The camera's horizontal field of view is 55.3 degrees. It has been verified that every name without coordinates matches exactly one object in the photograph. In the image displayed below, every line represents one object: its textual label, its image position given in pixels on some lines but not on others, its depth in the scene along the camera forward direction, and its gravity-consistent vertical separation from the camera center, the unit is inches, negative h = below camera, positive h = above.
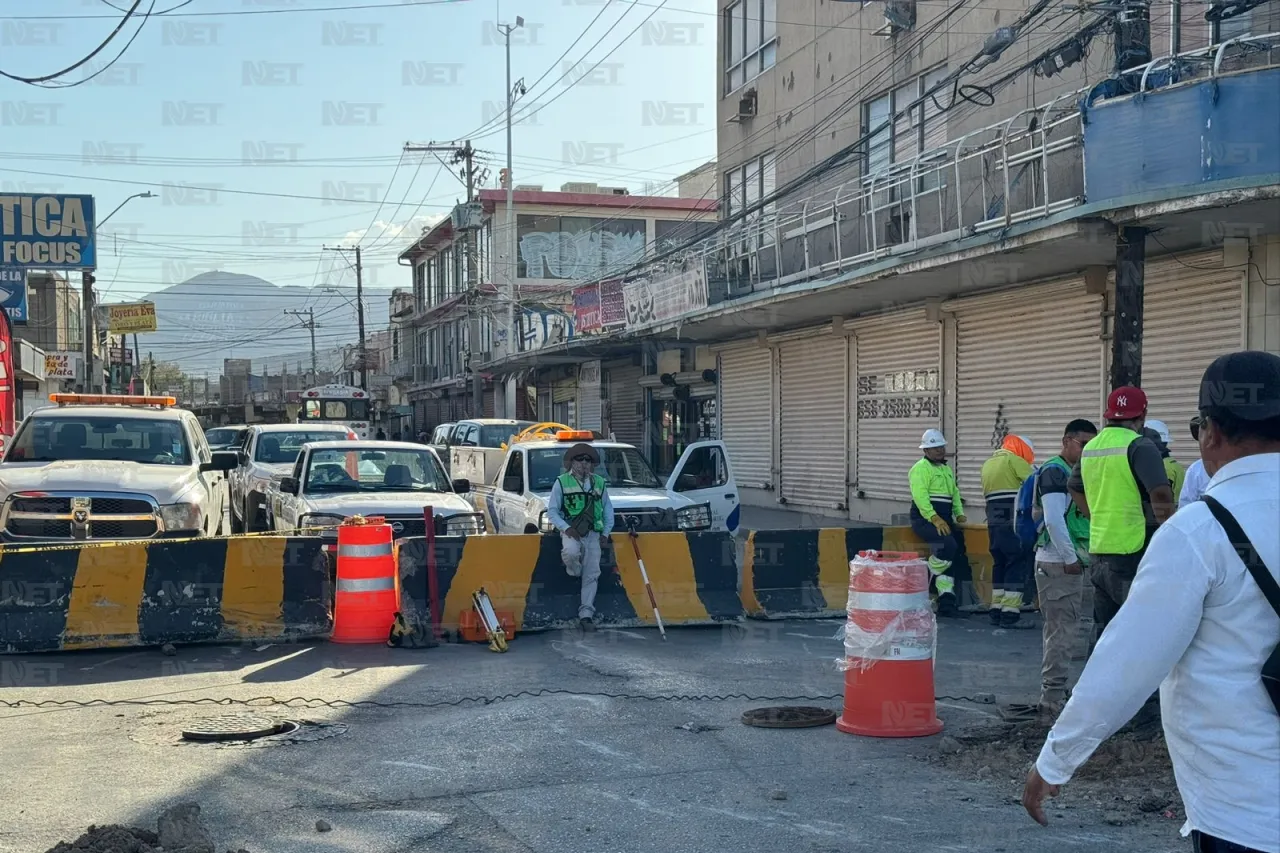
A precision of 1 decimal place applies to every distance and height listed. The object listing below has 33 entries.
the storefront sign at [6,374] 689.0 +24.0
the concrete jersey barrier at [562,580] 435.2 -62.5
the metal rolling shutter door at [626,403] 1294.3 +9.3
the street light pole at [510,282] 1499.8 +189.0
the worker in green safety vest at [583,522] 446.3 -40.6
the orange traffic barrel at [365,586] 414.3 -58.8
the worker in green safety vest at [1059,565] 297.6 -40.1
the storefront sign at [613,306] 1055.0 +92.2
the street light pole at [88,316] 1433.3 +120.4
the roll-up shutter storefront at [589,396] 1409.9 +18.4
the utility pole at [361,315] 2522.1 +213.1
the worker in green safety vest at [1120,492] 268.4 -18.9
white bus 1609.3 +8.5
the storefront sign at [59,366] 1585.9 +65.1
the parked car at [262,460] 745.6 -30.4
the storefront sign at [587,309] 1096.2 +93.8
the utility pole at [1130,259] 470.9 +60.8
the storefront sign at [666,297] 910.4 +90.6
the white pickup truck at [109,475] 446.6 -23.3
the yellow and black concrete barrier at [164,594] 392.2 -59.6
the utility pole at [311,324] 3778.8 +290.7
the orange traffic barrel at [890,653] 293.9 -59.3
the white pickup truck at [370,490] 494.0 -34.4
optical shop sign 1121.4 +171.1
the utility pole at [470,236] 1831.9 +279.4
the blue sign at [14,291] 1079.6 +117.2
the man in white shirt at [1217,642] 102.3 -20.2
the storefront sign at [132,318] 1886.1 +151.0
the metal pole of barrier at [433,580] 426.3 -59.1
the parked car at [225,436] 1120.2 -21.1
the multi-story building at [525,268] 1692.9 +240.8
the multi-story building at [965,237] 482.3 +82.6
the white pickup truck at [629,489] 540.4 -38.1
